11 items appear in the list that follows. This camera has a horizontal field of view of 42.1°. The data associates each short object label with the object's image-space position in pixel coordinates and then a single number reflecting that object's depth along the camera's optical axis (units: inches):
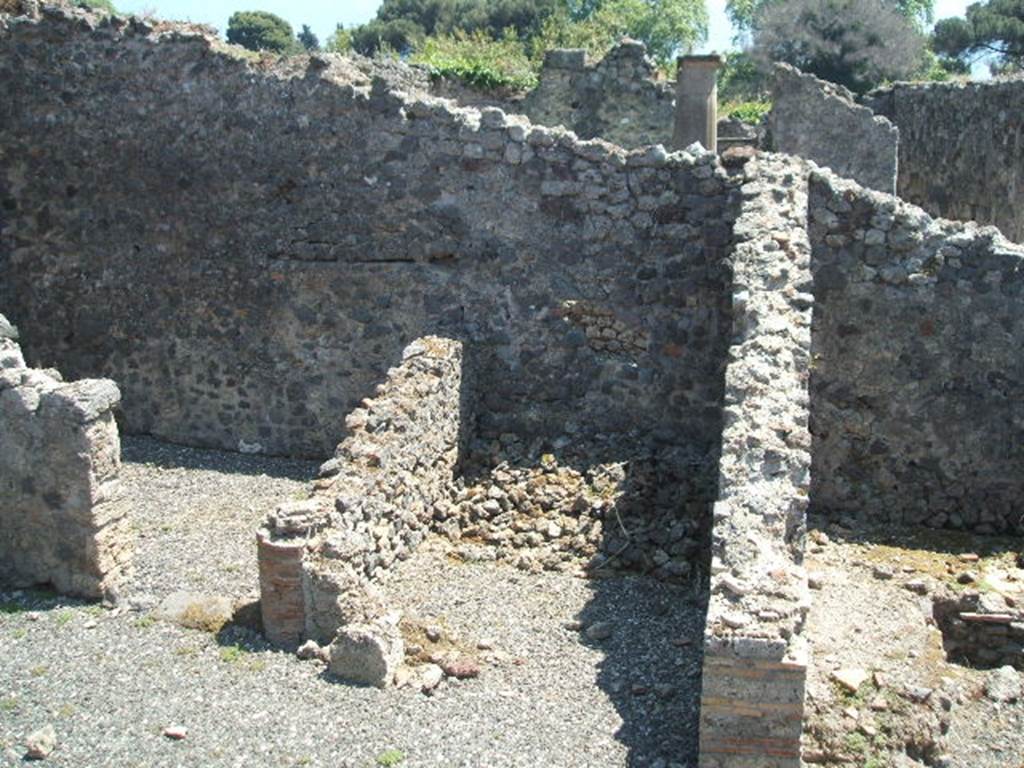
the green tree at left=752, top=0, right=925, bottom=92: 1724.9
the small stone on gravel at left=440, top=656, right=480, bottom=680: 290.5
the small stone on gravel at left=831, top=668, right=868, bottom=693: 268.7
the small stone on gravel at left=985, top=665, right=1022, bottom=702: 291.4
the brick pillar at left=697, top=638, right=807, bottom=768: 230.7
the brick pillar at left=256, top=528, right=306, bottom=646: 301.7
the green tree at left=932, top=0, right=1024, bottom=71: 1982.0
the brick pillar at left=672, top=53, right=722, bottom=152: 647.1
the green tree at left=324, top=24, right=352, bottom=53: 2316.7
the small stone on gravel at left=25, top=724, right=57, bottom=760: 258.5
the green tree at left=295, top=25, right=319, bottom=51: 3235.7
